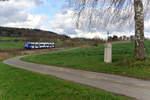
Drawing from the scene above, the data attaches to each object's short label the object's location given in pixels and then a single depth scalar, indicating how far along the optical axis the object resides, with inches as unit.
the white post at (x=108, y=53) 489.3
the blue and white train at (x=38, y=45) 2077.4
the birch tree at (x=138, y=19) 391.2
